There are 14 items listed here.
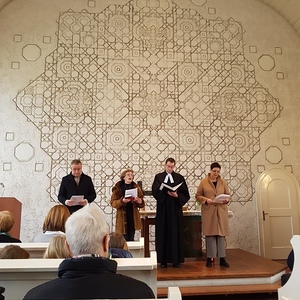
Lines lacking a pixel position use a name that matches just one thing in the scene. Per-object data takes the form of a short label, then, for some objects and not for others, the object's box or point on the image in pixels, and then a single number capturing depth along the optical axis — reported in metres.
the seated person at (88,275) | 1.35
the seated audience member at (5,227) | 3.25
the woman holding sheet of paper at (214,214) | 4.91
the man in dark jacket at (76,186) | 5.16
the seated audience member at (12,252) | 2.32
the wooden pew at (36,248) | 2.85
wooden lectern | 5.61
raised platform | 4.21
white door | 7.23
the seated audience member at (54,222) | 3.17
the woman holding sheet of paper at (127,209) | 5.05
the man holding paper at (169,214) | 4.92
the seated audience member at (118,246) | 2.67
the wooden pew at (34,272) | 1.86
